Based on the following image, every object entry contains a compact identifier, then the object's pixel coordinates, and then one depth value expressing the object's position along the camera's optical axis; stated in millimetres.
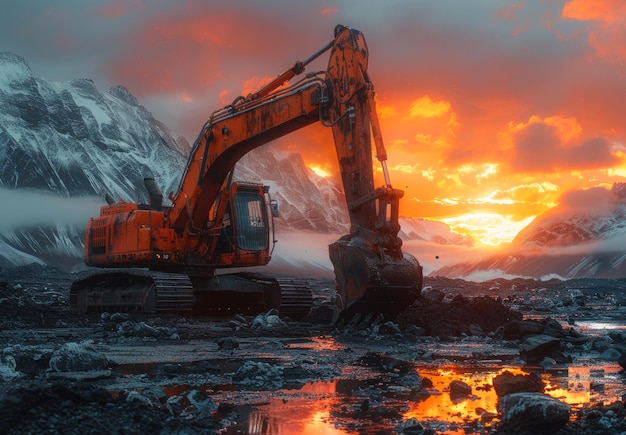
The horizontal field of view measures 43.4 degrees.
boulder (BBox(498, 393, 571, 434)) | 5973
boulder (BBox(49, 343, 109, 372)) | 8852
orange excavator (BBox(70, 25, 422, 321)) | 13289
